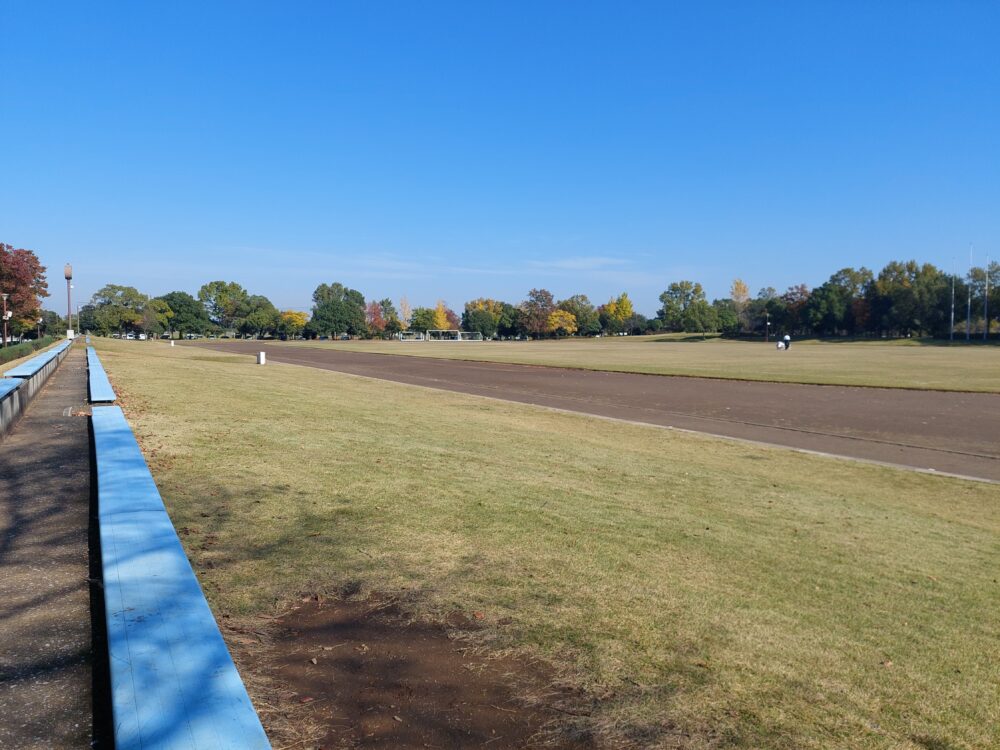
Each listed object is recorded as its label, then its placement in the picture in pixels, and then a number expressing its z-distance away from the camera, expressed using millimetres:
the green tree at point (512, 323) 171875
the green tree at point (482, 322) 180875
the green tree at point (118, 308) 132250
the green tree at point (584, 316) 181500
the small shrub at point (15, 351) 25262
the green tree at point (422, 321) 195625
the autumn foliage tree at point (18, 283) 49406
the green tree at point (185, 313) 154000
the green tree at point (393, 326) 188750
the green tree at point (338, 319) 159375
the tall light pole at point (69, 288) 40000
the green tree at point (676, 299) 175538
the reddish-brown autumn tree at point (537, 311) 169875
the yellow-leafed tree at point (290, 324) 171125
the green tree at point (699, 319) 147500
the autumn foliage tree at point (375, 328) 176750
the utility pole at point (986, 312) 97550
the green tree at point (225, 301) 173375
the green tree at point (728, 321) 154750
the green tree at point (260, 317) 163250
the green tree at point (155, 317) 137625
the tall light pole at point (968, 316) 99062
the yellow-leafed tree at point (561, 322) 171875
